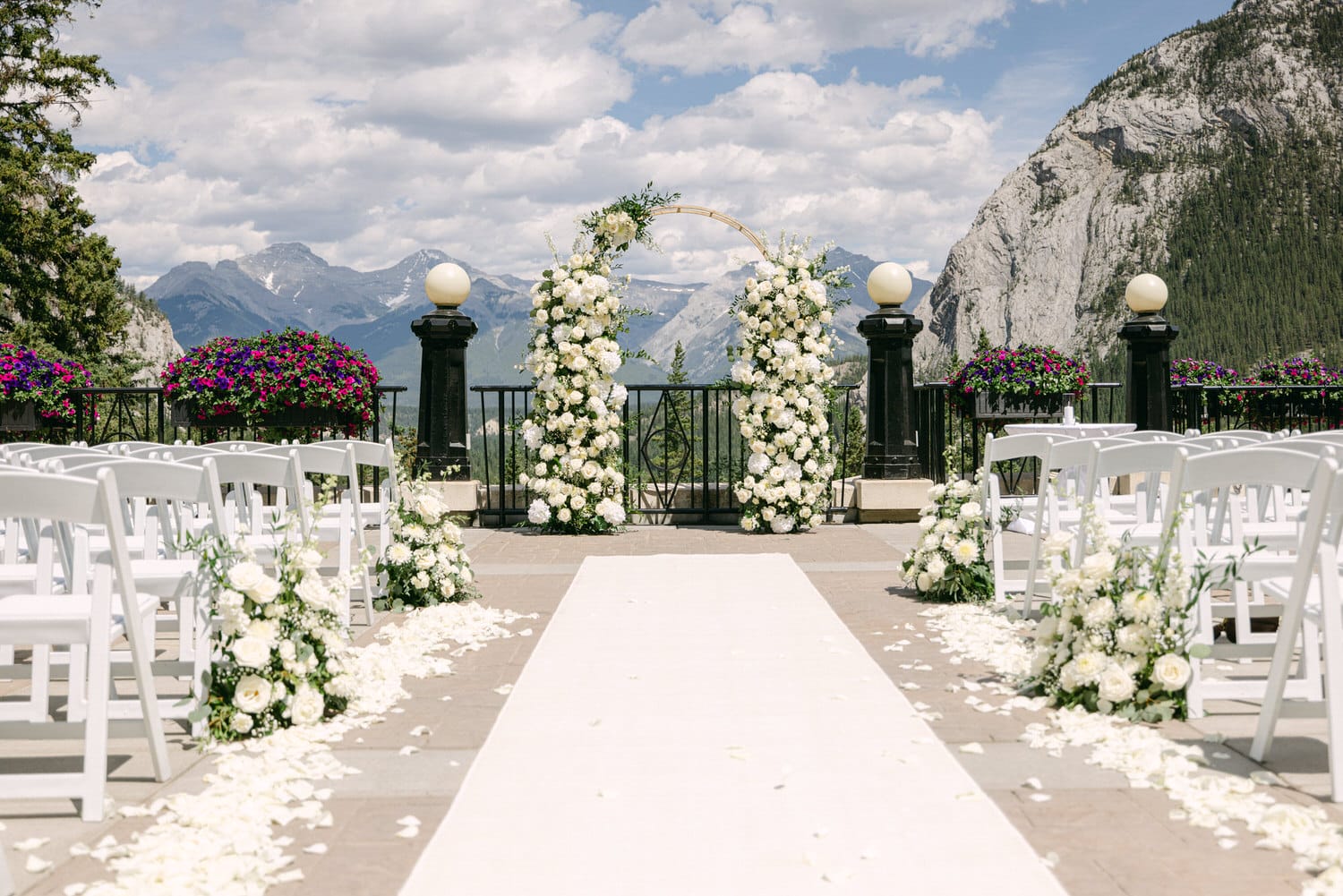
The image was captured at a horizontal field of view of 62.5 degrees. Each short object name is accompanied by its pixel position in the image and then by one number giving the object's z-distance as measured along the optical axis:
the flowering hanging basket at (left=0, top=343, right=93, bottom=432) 9.19
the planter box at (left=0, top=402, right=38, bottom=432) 9.23
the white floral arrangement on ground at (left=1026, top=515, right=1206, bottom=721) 3.61
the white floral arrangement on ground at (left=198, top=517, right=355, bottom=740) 3.48
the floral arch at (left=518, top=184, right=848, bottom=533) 9.02
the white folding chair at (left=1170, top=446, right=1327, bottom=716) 3.24
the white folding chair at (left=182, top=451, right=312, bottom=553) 4.20
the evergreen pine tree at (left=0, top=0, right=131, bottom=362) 28.02
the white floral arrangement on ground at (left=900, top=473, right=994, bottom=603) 5.86
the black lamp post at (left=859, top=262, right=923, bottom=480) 9.95
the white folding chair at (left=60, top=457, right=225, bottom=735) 3.29
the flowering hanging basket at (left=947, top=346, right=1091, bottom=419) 9.80
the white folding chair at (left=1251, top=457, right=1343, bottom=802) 2.87
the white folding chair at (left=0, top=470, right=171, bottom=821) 2.81
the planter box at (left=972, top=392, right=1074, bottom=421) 9.89
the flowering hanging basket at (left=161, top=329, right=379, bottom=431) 8.69
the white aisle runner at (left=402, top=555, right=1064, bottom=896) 2.45
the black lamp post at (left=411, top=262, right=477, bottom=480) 9.71
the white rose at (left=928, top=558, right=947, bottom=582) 5.85
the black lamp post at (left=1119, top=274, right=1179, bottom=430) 10.07
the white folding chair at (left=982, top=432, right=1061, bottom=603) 5.34
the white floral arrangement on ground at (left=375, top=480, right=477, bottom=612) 5.77
